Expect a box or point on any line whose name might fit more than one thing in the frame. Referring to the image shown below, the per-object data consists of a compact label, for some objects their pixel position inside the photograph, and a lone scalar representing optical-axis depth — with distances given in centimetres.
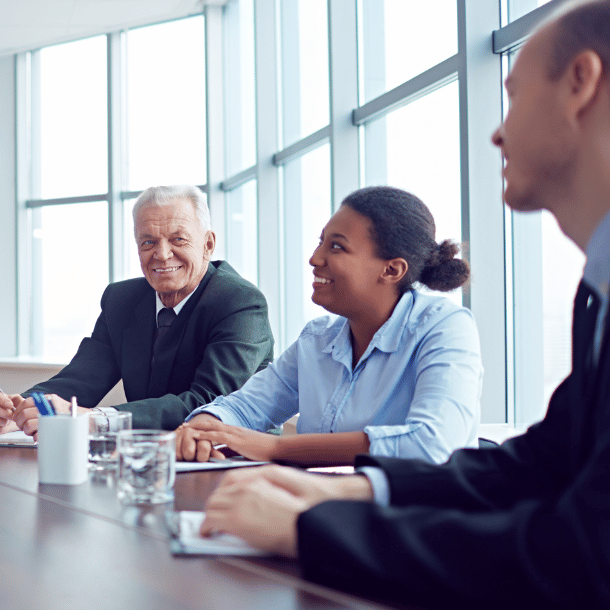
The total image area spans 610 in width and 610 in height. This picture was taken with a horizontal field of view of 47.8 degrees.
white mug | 123
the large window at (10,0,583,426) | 259
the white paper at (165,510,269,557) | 79
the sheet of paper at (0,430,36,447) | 168
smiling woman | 146
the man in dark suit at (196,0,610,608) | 64
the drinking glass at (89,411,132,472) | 137
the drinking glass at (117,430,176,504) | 107
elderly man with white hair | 233
